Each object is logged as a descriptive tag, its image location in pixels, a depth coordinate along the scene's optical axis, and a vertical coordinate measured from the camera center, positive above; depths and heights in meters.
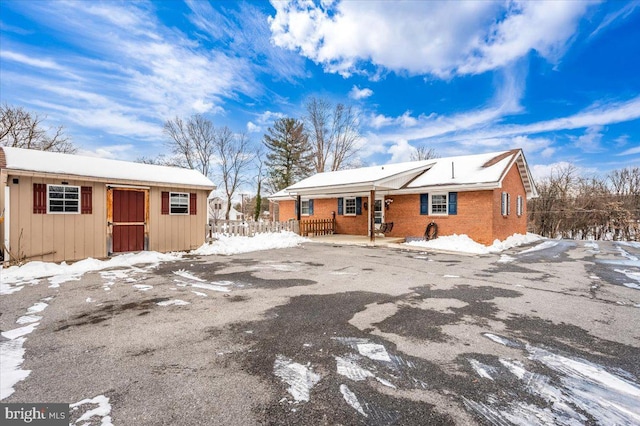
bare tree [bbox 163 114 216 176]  30.88 +8.11
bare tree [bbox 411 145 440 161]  36.09 +7.56
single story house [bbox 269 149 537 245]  14.05 +0.86
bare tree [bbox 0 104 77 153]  21.14 +6.50
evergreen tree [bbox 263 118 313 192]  33.75 +7.25
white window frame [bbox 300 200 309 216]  21.02 +0.43
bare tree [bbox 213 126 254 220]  33.03 +6.66
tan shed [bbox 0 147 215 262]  8.08 +0.25
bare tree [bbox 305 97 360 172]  33.12 +9.49
